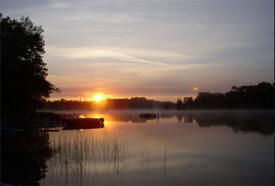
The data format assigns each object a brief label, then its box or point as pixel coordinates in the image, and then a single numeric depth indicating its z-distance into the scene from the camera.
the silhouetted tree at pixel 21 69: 19.34
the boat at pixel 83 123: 47.19
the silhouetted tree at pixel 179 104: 174.88
